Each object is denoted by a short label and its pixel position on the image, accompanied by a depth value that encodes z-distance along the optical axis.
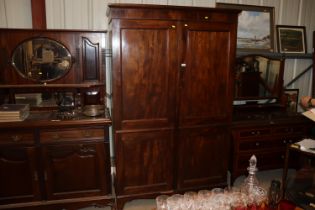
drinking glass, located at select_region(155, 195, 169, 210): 1.51
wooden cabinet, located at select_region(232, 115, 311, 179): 2.72
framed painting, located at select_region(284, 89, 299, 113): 3.41
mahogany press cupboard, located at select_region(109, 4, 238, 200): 2.19
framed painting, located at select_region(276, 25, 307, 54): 3.36
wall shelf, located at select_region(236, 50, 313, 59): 3.13
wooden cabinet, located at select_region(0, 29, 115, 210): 2.17
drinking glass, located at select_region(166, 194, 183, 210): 1.51
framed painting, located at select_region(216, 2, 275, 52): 3.16
